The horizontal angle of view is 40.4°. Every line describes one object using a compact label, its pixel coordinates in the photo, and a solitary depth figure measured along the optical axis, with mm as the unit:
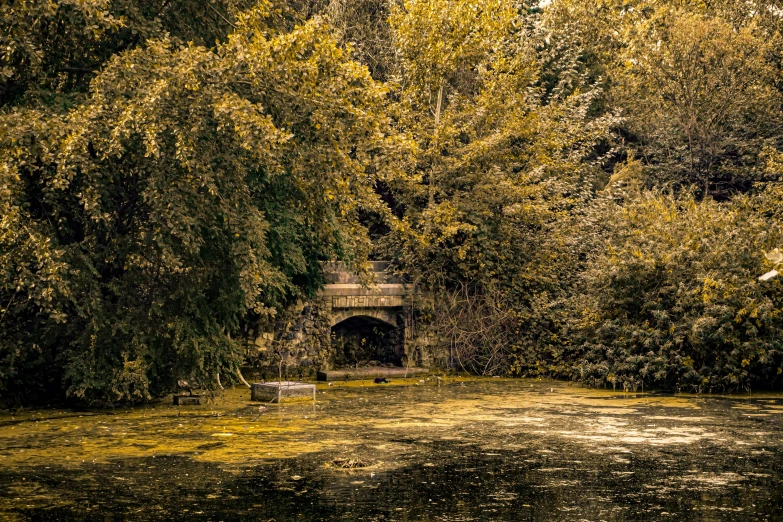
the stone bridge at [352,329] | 23000
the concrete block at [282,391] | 18328
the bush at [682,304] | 19641
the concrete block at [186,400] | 18156
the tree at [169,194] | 14867
